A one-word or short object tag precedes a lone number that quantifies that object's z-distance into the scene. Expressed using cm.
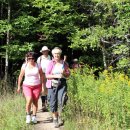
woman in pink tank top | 1114
